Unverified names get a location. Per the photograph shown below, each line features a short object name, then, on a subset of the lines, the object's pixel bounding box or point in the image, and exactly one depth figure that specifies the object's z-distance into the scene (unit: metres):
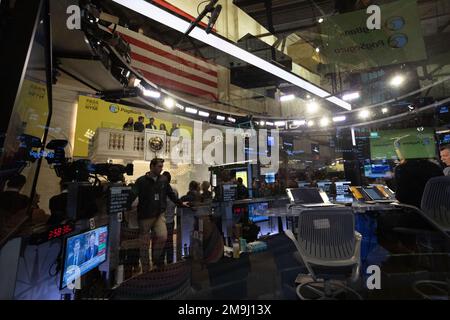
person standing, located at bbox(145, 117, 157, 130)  5.95
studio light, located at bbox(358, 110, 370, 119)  7.28
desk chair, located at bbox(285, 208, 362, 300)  2.00
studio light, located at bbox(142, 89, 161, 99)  5.07
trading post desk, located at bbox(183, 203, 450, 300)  2.58
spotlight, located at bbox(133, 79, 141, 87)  4.55
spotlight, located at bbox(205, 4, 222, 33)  2.60
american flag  5.62
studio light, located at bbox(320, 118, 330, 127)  8.10
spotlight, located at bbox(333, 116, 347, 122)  7.80
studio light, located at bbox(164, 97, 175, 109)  5.79
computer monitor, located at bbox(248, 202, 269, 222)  4.91
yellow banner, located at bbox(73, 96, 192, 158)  5.20
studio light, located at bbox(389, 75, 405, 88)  6.33
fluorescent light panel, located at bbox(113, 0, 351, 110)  2.31
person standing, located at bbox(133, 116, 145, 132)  5.65
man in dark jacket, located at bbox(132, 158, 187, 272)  3.34
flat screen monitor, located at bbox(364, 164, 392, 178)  7.63
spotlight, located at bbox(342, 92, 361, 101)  6.41
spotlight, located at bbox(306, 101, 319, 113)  8.80
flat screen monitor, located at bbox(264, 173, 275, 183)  8.11
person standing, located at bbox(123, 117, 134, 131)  5.52
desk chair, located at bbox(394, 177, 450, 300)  2.36
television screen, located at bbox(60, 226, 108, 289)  1.55
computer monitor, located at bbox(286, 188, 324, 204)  3.48
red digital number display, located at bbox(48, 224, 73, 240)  1.54
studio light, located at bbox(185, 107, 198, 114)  6.50
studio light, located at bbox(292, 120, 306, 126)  8.48
